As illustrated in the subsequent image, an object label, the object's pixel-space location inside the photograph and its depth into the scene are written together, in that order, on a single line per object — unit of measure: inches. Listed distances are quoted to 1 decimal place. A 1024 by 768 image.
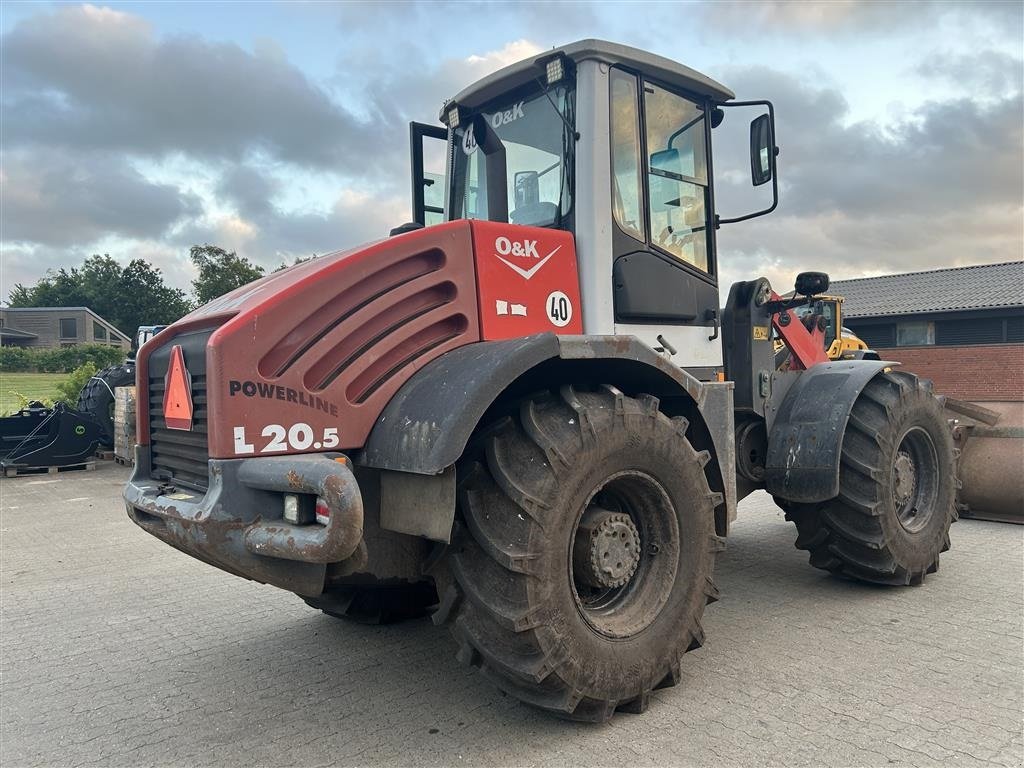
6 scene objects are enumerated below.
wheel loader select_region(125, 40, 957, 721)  108.5
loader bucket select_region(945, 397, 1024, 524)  268.1
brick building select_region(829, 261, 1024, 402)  906.7
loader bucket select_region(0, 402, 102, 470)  483.8
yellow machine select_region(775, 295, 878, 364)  427.8
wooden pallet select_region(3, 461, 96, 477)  473.7
